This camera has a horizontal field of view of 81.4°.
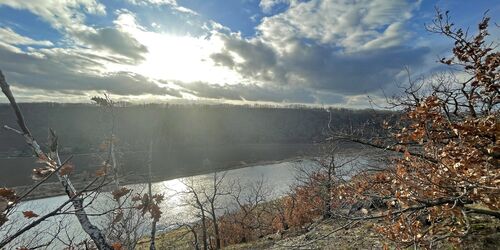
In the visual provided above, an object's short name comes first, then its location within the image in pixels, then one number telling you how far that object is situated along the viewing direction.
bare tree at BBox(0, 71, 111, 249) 3.39
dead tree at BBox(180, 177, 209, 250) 44.54
